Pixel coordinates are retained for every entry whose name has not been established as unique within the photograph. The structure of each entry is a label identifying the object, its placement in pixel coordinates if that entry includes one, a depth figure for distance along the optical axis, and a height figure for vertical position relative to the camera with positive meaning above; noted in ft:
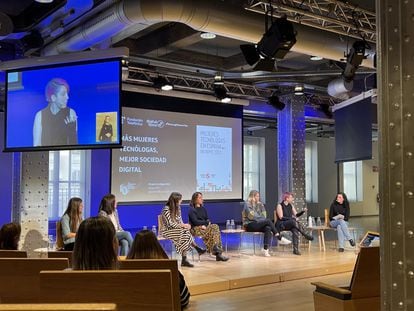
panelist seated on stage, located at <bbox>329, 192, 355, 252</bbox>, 29.71 -2.31
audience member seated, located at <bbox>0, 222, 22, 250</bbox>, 13.08 -1.50
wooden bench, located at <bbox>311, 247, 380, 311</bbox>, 11.30 -2.57
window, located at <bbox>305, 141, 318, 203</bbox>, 58.80 +1.21
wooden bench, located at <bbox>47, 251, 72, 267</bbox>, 11.95 -1.83
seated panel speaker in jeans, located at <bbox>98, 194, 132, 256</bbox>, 21.95 -1.59
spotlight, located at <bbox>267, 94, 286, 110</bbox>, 34.45 +5.62
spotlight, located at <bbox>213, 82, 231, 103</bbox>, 31.14 +5.73
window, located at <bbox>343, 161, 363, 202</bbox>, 62.28 +0.13
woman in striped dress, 23.54 -2.37
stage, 19.83 -4.13
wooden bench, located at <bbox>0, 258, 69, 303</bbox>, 10.03 -2.00
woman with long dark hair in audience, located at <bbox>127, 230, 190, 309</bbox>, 11.60 -1.60
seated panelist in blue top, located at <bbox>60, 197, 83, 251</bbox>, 19.25 -1.63
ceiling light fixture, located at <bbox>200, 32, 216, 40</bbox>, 24.31 +7.45
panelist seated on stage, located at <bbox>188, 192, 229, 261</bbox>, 25.04 -2.51
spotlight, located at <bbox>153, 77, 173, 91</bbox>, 28.94 +5.81
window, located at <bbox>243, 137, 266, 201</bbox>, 54.08 +1.70
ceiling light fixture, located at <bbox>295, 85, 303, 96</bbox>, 33.09 +6.28
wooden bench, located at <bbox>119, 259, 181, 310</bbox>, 9.73 -1.73
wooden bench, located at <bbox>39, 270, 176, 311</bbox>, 6.89 -1.54
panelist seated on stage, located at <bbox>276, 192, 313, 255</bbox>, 27.94 -2.30
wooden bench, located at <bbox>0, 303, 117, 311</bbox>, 4.46 -1.18
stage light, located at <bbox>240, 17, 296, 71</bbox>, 17.52 +5.23
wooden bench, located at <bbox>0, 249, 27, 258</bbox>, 11.57 -1.76
